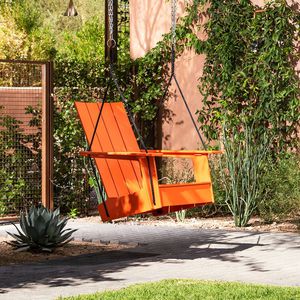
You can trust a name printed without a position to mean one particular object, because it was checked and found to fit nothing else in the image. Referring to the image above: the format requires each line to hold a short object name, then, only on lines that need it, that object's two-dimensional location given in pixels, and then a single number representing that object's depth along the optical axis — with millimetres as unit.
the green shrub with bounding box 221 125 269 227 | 14609
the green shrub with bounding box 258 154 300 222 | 14633
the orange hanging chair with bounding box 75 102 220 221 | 10859
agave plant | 12023
